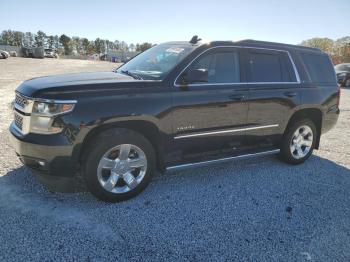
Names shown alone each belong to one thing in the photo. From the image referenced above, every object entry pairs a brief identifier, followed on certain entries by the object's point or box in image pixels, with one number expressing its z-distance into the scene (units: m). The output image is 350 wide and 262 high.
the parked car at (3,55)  40.71
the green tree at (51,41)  110.00
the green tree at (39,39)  109.56
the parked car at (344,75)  20.77
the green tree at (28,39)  105.81
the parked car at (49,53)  57.88
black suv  3.07
